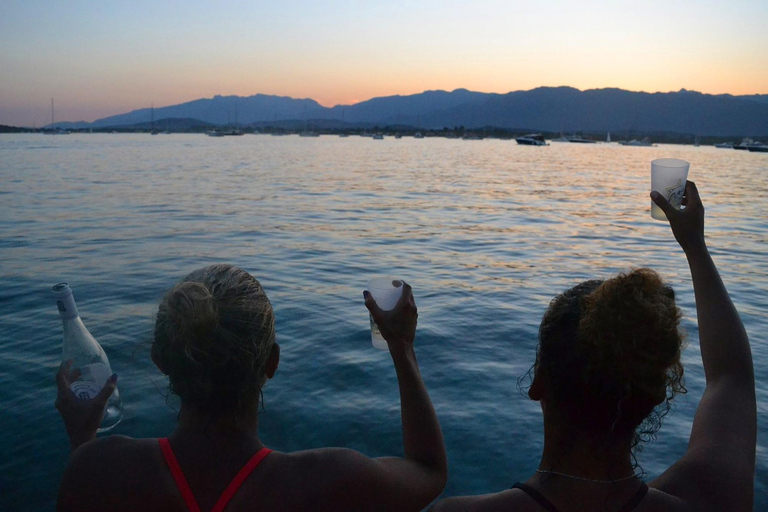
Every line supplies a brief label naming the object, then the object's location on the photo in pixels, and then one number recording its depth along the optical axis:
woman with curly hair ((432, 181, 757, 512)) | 1.67
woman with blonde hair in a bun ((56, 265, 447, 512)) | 1.87
